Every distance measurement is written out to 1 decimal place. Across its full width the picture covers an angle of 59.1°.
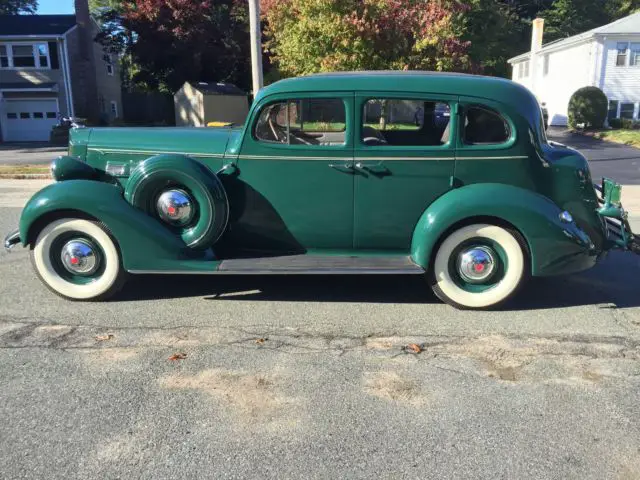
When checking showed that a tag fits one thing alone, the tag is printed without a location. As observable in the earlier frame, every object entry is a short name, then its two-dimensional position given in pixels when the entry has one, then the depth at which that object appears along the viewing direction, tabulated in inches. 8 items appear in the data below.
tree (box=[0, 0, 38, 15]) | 1807.0
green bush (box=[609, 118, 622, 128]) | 1146.7
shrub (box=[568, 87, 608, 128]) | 1136.2
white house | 1179.9
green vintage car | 185.9
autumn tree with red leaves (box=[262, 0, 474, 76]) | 607.5
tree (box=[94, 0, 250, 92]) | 1210.0
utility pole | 482.0
